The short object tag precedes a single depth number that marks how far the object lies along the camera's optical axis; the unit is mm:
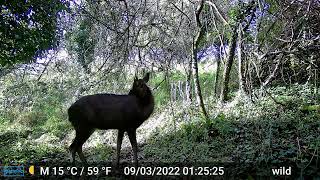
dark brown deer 4027
